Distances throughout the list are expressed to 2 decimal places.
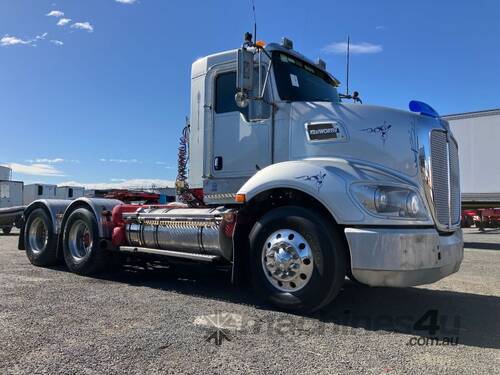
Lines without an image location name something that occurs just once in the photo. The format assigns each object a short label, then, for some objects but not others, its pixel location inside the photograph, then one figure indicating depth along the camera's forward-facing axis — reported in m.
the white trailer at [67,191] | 31.18
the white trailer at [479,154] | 15.75
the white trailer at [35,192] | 30.95
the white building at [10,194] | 28.55
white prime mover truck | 4.71
